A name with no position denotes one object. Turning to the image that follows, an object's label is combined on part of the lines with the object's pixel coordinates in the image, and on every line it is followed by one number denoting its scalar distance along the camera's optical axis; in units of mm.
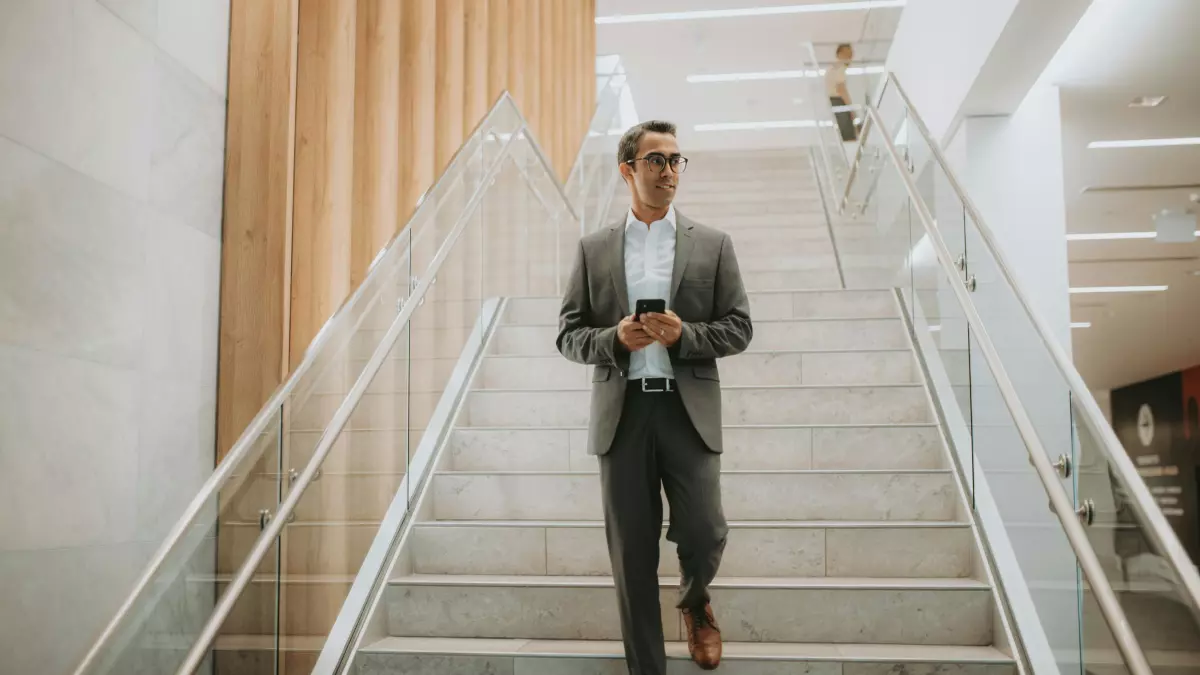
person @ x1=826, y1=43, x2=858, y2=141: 9234
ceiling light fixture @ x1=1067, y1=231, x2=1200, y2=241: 10430
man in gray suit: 3049
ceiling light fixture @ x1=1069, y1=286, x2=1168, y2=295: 13016
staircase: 3510
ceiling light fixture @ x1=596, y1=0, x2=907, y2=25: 12797
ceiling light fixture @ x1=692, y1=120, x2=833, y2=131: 17391
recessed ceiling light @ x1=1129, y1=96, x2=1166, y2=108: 6582
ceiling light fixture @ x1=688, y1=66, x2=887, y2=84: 15133
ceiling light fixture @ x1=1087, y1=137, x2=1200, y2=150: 7484
